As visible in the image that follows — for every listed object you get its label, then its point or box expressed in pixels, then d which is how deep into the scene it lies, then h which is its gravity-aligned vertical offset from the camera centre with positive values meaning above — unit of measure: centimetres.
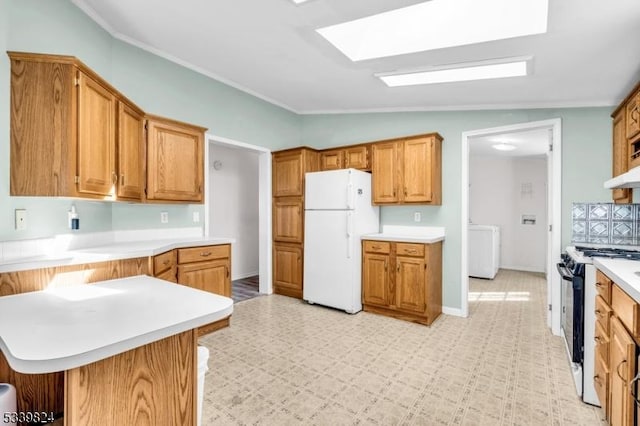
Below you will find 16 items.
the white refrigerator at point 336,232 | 379 -26
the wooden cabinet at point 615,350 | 138 -69
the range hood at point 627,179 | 185 +21
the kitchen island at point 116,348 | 91 -40
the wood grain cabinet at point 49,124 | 178 +49
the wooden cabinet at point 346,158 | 417 +73
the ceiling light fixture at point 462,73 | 262 +126
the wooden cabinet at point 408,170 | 364 +49
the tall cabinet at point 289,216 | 436 -7
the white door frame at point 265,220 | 460 -14
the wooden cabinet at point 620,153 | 259 +50
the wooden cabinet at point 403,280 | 344 -78
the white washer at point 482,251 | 563 -72
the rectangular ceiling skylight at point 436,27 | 213 +140
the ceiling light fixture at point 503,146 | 541 +115
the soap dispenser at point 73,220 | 234 -7
